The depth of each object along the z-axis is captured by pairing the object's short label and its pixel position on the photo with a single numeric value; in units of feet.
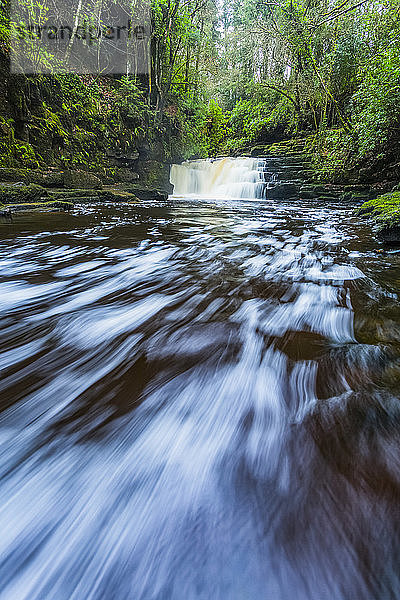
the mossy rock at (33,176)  22.66
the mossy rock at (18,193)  20.22
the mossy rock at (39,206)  19.36
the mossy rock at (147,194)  34.09
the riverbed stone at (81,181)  28.27
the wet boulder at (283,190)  38.91
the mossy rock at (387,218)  11.43
